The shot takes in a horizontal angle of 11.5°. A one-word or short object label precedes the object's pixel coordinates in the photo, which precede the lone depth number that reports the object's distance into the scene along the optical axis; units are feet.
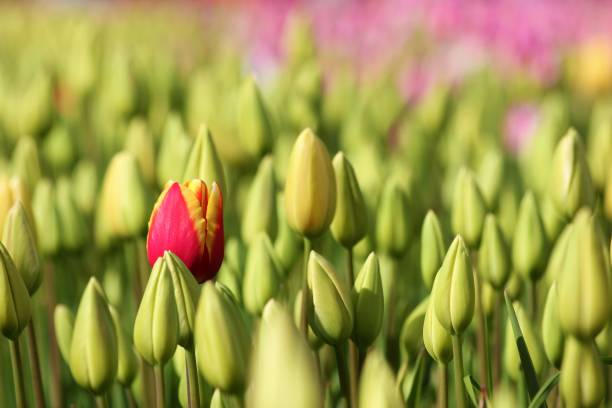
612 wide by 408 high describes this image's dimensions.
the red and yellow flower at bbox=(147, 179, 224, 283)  4.60
